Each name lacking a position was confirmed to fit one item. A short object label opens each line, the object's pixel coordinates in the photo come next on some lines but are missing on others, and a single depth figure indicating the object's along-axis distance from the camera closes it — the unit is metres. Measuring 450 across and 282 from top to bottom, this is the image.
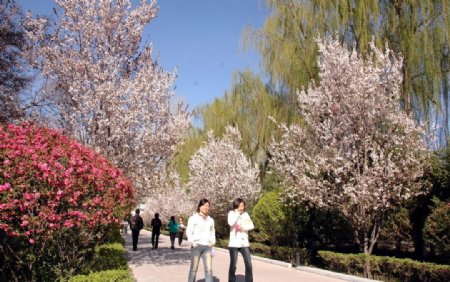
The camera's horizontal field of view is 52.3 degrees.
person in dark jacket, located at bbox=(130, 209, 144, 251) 18.50
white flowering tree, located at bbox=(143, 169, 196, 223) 36.91
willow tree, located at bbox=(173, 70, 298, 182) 21.10
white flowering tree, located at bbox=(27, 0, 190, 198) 14.13
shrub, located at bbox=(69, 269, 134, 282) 6.98
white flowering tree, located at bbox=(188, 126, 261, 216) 22.28
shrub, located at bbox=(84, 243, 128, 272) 9.34
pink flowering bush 6.98
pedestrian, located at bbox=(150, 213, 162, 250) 19.52
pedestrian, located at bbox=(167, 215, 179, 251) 20.55
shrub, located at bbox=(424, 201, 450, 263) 10.10
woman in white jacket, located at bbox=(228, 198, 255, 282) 8.45
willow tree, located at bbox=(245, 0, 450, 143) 14.47
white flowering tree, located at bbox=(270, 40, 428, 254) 11.59
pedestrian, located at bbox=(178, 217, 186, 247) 23.92
